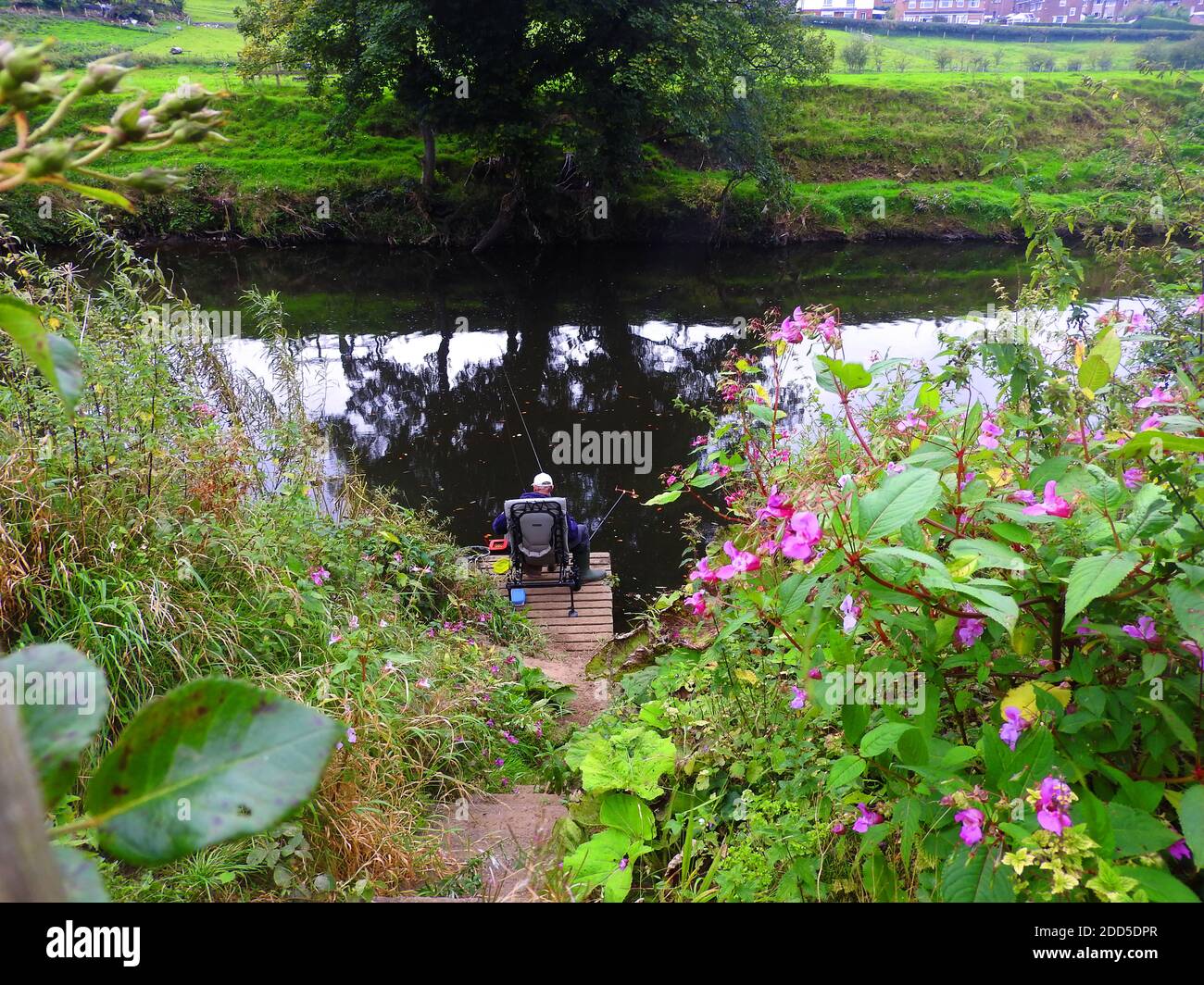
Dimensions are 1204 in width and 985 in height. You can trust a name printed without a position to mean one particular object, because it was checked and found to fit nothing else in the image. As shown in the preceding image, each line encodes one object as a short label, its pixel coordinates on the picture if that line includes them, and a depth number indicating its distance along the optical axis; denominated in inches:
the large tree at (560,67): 687.1
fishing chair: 268.5
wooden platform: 260.4
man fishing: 282.6
